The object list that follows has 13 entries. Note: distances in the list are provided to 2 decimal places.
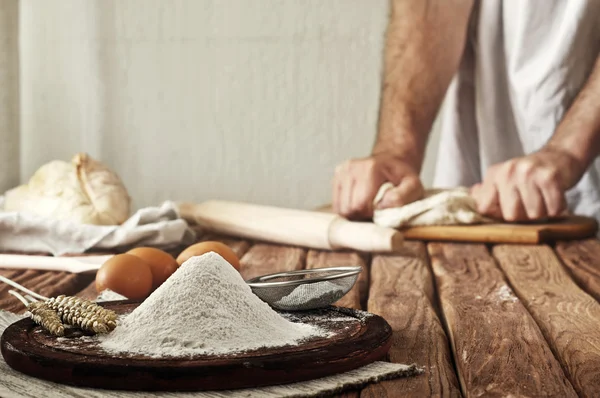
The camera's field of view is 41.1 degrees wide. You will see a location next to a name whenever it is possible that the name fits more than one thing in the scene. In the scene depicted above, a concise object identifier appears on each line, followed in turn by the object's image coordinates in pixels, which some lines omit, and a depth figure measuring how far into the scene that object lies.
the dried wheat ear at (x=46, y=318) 0.86
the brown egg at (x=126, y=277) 1.27
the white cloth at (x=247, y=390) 0.74
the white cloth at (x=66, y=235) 1.73
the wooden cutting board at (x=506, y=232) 1.83
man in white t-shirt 1.97
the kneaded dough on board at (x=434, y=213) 1.89
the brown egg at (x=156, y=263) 1.40
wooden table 0.81
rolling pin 1.71
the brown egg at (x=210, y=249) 1.49
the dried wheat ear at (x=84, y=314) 0.87
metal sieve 1.01
